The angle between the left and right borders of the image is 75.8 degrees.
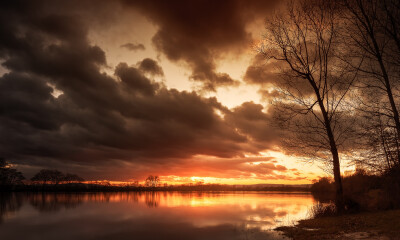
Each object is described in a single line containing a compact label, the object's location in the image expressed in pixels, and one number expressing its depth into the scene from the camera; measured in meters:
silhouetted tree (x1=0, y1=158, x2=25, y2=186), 129.62
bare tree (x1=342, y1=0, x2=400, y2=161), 14.13
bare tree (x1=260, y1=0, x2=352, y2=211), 22.55
